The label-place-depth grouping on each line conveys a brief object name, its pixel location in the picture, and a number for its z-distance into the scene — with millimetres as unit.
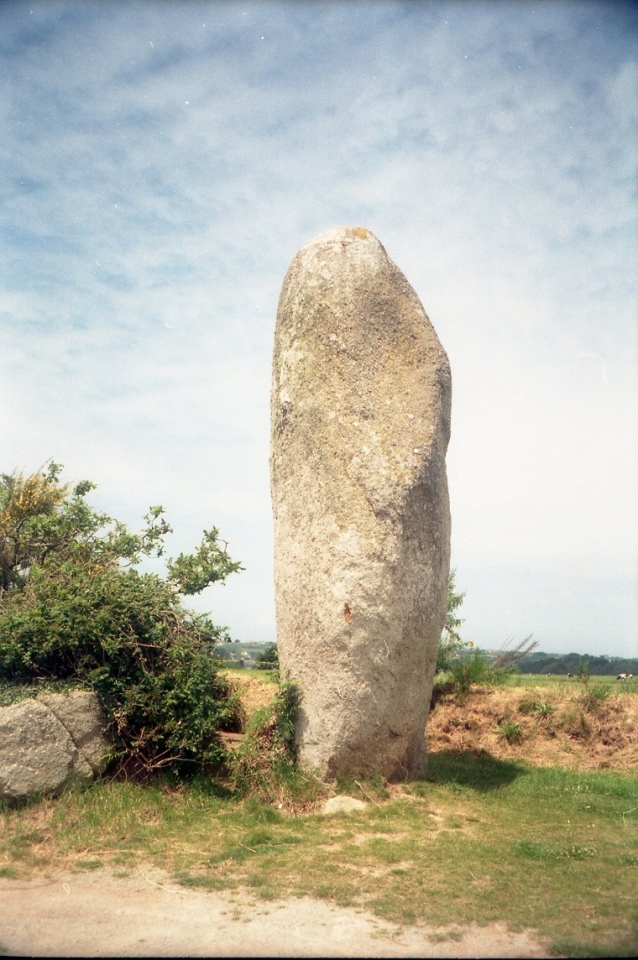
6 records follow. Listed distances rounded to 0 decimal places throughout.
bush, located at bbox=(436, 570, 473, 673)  17484
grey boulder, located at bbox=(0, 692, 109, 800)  8117
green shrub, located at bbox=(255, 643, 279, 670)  16588
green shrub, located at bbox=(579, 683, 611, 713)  13617
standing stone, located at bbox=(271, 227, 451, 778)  9320
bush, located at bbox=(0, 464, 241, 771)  9172
